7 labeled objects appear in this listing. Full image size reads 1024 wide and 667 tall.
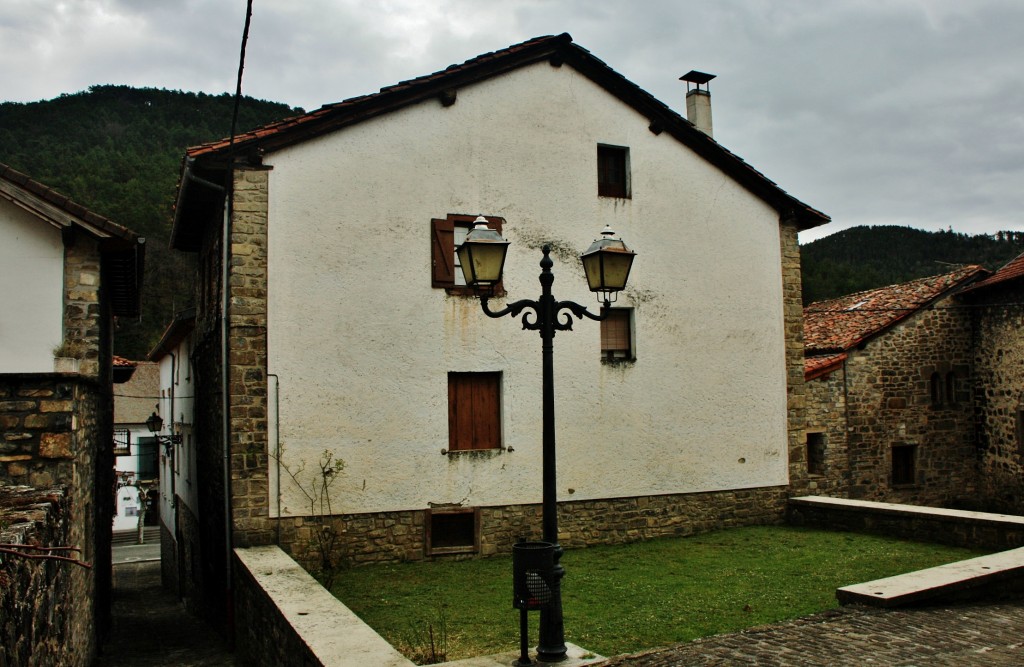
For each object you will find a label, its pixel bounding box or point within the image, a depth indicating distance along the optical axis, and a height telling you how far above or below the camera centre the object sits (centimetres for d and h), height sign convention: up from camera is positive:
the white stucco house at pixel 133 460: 3719 -197
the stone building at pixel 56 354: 799 +66
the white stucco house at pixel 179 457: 1623 -90
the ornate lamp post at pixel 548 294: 589 +91
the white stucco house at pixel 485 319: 1059 +128
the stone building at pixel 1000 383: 1923 +42
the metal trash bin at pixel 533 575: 583 -116
